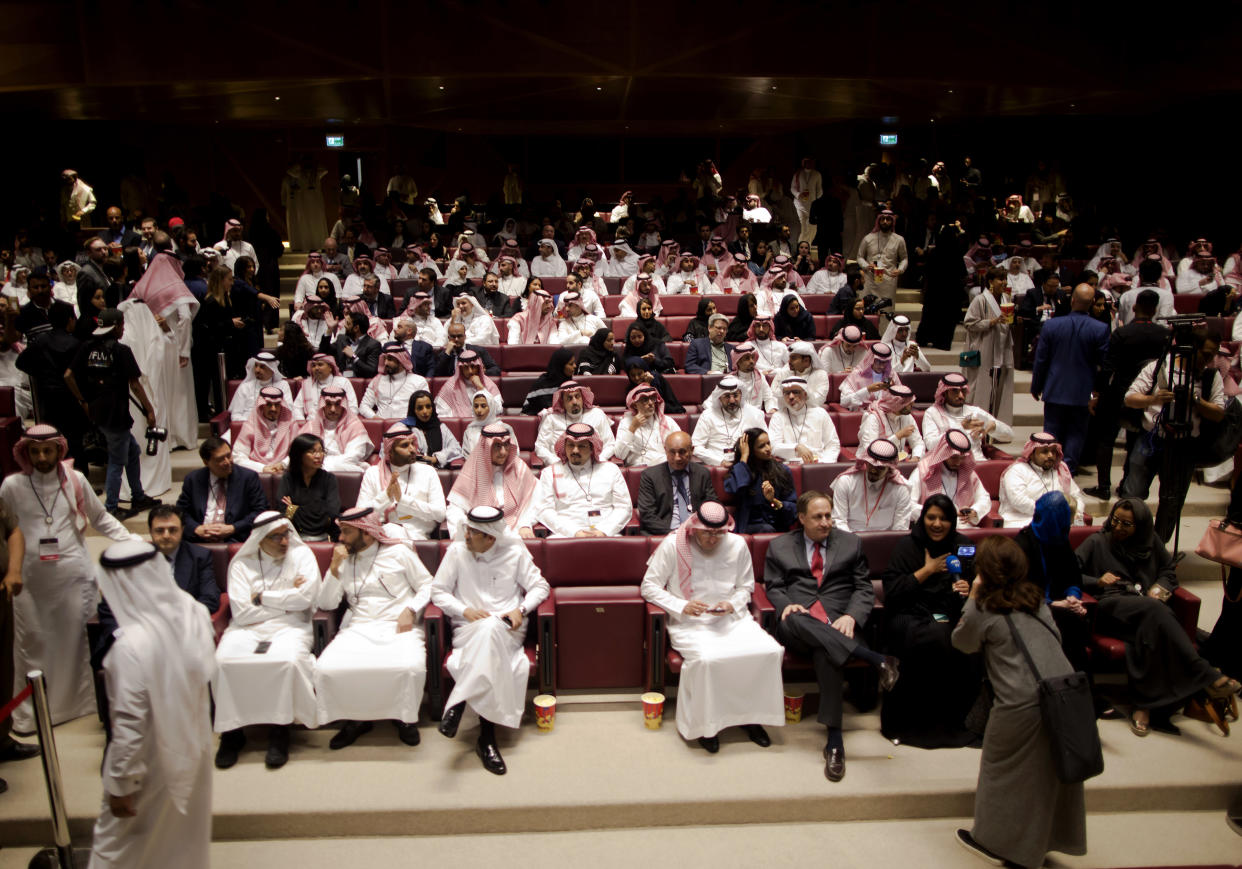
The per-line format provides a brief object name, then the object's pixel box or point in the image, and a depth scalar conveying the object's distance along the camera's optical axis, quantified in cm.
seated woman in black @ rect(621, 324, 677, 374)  797
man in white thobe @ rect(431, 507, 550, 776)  433
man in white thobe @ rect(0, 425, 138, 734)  462
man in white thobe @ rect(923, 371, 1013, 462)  656
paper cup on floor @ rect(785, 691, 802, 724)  470
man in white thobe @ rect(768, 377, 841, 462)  682
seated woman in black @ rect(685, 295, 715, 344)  869
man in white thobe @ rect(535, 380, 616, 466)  652
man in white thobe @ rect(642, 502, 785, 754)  445
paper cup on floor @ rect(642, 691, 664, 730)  456
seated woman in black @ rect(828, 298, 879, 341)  882
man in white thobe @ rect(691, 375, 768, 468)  675
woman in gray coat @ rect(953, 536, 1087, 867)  353
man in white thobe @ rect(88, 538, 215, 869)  306
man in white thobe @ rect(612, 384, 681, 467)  651
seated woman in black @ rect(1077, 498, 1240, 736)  459
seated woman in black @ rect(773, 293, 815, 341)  892
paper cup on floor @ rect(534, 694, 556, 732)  456
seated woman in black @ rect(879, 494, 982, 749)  450
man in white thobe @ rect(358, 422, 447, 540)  557
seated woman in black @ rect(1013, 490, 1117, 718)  466
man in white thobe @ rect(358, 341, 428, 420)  735
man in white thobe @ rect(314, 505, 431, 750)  438
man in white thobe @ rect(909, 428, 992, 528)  576
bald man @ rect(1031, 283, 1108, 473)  688
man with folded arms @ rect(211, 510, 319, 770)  431
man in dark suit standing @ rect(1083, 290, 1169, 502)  674
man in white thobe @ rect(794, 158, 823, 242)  1376
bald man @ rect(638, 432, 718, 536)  563
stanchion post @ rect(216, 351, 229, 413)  788
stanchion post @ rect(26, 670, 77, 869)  340
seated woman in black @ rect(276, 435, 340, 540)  546
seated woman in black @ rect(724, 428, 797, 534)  558
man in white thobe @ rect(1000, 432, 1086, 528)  579
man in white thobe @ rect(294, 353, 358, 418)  695
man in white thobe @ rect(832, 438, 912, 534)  559
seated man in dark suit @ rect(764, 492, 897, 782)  441
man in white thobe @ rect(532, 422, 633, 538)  569
